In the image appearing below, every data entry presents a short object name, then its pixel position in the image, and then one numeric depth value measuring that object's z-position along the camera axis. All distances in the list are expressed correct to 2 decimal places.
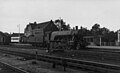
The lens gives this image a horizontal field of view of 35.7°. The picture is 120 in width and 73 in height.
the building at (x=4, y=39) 67.47
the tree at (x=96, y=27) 106.43
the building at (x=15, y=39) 66.31
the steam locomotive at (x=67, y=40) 24.50
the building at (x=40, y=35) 36.06
